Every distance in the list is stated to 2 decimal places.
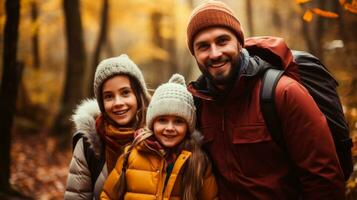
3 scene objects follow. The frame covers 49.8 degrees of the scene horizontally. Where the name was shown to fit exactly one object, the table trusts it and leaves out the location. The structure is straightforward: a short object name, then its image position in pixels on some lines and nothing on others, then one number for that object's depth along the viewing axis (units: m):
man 2.98
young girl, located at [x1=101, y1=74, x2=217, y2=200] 3.51
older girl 3.95
